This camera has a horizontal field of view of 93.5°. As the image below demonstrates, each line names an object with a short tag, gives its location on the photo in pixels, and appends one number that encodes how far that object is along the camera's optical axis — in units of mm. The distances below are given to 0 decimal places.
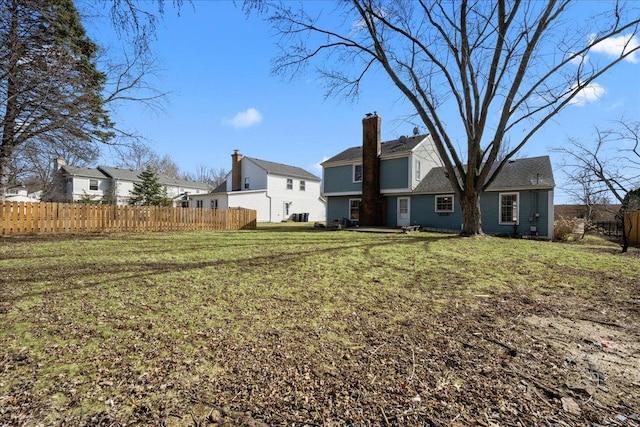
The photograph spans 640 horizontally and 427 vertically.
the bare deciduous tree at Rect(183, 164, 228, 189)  59875
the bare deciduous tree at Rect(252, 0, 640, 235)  11469
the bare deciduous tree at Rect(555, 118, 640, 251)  17434
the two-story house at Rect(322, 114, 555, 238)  15414
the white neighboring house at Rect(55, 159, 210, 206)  32781
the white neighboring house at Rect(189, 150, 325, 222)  28266
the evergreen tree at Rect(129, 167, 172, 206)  27172
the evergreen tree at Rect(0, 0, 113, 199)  6164
